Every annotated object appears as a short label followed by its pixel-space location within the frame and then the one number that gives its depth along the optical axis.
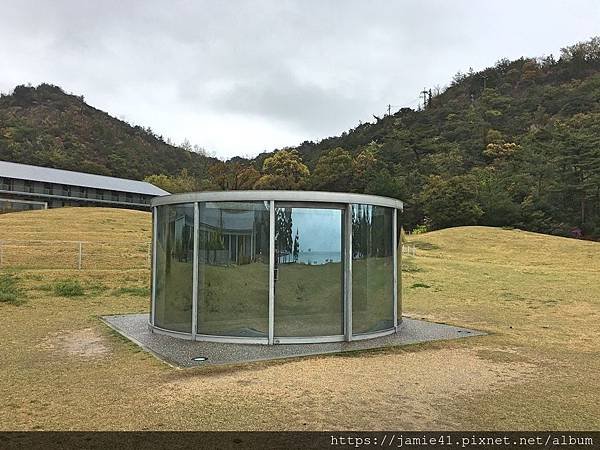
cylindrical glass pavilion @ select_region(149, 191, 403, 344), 6.85
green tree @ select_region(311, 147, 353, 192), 55.28
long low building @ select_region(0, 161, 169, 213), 45.44
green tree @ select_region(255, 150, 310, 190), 56.03
